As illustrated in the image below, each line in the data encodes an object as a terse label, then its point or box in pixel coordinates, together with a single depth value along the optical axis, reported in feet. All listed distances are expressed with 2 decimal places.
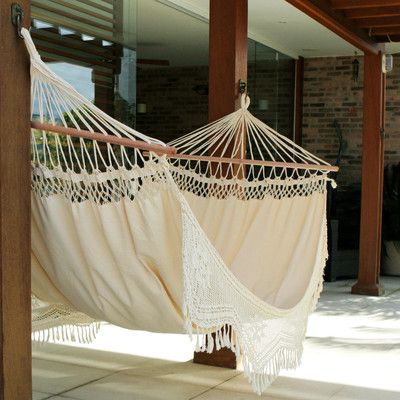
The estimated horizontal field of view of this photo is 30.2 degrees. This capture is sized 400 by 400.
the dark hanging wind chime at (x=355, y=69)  24.07
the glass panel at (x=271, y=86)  25.26
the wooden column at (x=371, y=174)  20.40
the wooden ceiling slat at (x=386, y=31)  19.07
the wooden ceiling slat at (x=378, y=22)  17.97
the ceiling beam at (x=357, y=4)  15.87
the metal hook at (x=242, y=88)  11.85
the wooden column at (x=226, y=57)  11.72
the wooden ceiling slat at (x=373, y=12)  16.75
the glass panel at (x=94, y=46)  13.78
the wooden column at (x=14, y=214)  6.25
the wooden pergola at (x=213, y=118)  6.28
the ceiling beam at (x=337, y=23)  14.70
